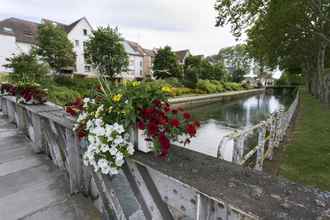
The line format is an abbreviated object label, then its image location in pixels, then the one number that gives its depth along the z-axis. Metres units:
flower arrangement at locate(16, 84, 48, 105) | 2.70
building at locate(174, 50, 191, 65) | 33.23
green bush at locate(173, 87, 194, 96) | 16.81
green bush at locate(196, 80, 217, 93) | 20.75
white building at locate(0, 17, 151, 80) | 16.59
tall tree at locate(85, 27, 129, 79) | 14.88
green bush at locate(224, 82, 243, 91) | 27.61
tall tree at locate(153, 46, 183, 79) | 23.38
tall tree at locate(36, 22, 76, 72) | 14.29
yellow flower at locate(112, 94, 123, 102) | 1.11
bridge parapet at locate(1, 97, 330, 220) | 0.70
